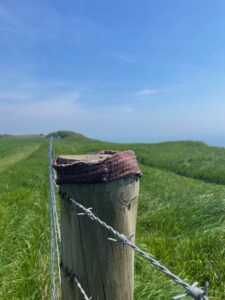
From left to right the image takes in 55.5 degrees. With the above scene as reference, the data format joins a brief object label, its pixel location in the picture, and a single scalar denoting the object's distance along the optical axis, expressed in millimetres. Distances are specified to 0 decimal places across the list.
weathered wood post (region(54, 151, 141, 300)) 271
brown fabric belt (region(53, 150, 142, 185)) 268
